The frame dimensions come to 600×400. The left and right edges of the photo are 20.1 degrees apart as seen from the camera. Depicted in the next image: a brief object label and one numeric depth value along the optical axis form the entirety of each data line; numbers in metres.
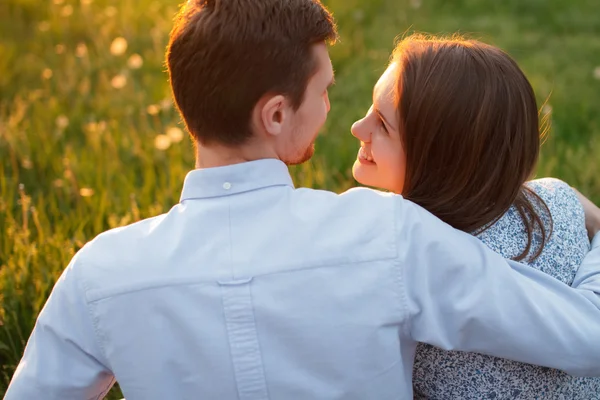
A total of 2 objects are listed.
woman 2.45
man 2.23
